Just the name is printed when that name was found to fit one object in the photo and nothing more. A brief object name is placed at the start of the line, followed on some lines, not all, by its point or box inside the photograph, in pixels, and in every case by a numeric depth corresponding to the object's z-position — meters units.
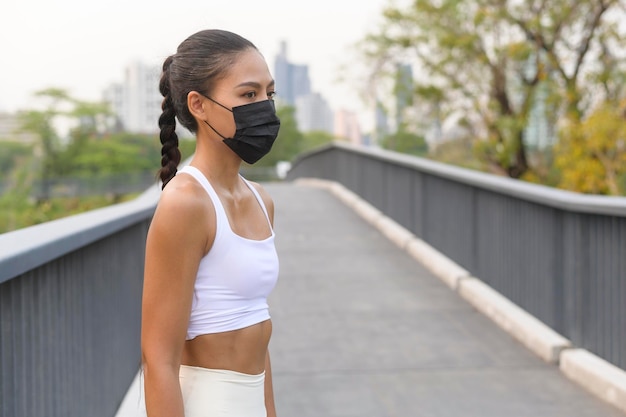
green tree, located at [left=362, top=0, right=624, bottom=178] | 28.95
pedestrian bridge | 3.42
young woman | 1.95
